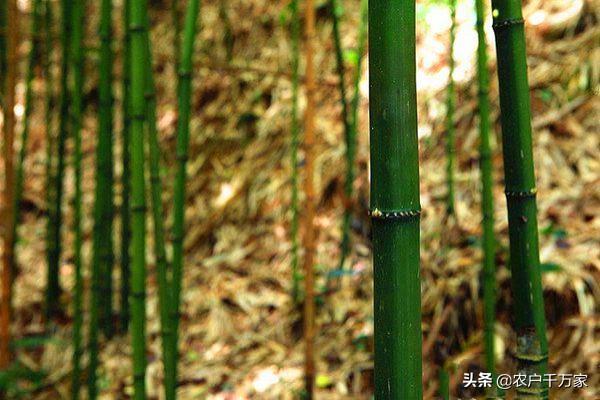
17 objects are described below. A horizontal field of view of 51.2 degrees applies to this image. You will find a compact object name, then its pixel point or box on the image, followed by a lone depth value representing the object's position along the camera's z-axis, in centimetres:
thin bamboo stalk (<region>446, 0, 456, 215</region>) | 174
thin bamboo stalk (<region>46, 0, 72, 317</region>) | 161
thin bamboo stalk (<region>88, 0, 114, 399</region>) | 135
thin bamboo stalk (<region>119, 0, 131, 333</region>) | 175
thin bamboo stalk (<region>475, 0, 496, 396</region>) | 107
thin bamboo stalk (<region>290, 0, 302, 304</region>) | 183
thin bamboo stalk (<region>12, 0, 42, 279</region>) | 184
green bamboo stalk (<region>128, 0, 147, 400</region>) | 92
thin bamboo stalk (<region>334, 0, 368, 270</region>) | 180
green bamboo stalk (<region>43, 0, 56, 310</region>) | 189
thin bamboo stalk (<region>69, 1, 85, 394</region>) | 141
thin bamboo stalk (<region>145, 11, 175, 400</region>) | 103
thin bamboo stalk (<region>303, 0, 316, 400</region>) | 134
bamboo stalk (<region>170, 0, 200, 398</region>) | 99
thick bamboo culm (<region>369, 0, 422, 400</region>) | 52
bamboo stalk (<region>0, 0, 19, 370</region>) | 152
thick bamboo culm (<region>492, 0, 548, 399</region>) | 73
